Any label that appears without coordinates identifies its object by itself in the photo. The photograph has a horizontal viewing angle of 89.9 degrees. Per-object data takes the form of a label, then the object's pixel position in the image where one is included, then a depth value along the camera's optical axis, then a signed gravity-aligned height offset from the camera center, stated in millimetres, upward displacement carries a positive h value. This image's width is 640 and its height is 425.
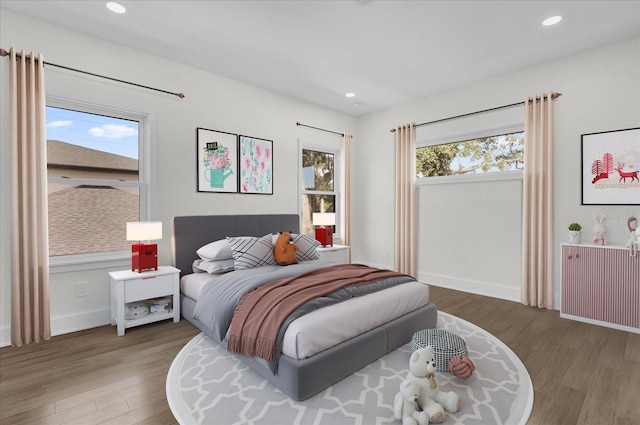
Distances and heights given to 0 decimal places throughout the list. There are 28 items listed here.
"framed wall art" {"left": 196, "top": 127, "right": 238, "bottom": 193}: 3918 +633
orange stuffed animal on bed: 3543 -452
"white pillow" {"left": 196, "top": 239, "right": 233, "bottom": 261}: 3393 -438
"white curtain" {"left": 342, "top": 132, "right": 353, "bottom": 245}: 5582 +334
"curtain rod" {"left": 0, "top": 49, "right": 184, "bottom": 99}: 2713 +1339
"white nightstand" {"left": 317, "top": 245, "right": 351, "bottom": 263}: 4758 -651
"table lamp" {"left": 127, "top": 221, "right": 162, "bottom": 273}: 3039 -347
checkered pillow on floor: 2287 -994
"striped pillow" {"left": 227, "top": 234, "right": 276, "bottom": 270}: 3354 -449
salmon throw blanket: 2068 -675
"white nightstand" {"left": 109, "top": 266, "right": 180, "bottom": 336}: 2930 -763
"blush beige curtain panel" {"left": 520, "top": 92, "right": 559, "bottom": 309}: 3713 +54
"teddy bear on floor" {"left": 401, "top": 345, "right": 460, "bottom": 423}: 1813 -1019
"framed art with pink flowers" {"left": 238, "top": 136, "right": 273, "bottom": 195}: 4297 +623
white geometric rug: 1792 -1153
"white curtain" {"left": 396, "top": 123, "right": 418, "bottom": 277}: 5031 +173
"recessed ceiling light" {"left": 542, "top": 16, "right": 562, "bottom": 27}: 2852 +1704
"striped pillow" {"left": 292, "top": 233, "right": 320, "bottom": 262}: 3802 -453
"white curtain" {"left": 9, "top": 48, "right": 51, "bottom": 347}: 2721 +70
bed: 1957 -907
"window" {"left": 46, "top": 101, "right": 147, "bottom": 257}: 3094 +337
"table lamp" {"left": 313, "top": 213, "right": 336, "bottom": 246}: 4941 -280
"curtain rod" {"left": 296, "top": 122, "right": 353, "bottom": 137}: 4949 +1331
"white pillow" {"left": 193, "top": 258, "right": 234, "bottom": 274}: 3322 -583
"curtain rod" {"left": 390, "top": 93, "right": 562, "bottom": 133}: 3686 +1319
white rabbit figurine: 3330 -223
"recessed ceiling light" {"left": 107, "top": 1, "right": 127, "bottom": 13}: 2660 +1718
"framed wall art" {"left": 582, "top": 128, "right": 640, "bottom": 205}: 3248 +437
